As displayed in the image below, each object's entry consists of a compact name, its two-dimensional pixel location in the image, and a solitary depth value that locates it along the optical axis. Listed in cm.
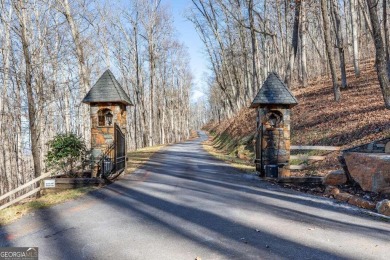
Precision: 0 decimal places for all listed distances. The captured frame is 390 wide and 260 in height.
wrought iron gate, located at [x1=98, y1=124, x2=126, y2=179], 970
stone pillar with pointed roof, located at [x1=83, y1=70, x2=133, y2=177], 1030
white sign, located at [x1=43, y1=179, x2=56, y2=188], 851
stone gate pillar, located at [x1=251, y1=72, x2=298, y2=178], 1002
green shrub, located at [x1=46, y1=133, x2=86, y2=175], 948
